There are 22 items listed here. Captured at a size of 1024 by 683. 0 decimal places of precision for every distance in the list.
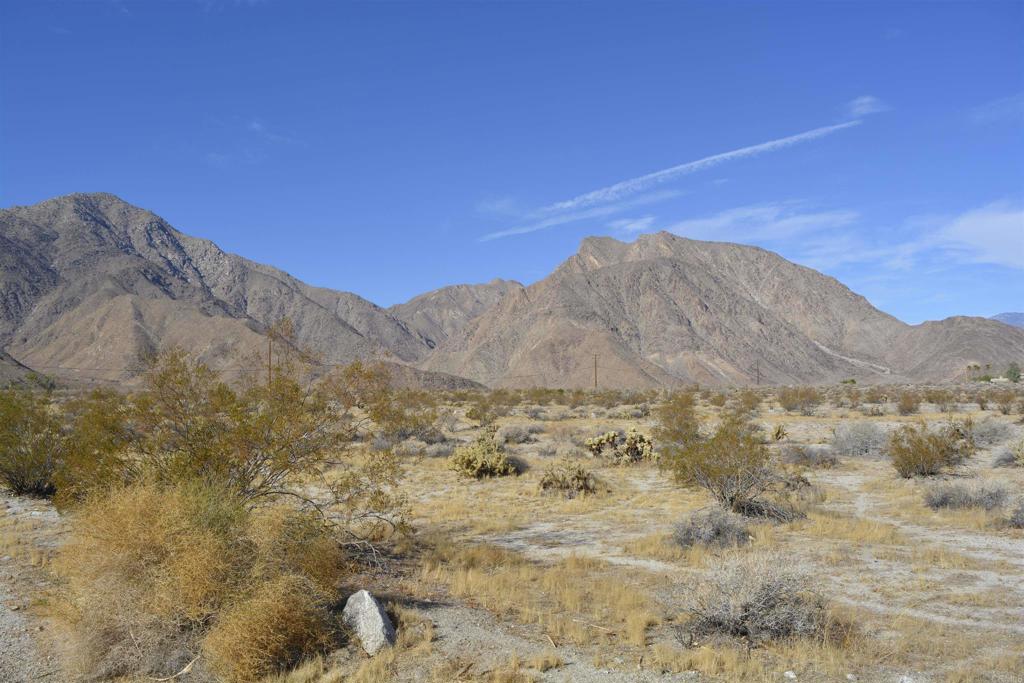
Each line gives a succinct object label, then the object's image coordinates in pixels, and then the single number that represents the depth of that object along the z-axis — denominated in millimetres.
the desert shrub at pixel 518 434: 27906
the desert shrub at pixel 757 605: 7141
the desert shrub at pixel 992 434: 23703
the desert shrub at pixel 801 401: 42128
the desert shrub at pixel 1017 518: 12195
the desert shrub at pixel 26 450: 14625
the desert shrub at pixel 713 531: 11242
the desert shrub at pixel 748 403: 42219
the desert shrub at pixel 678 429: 17006
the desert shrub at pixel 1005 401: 34812
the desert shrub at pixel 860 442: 23000
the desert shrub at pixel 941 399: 40688
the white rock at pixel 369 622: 6715
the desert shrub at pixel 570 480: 16938
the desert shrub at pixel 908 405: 37600
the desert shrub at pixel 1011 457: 19188
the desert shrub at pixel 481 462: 19688
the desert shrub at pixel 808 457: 20750
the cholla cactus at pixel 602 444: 24062
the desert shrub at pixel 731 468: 13805
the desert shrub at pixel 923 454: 18027
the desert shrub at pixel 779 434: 27047
